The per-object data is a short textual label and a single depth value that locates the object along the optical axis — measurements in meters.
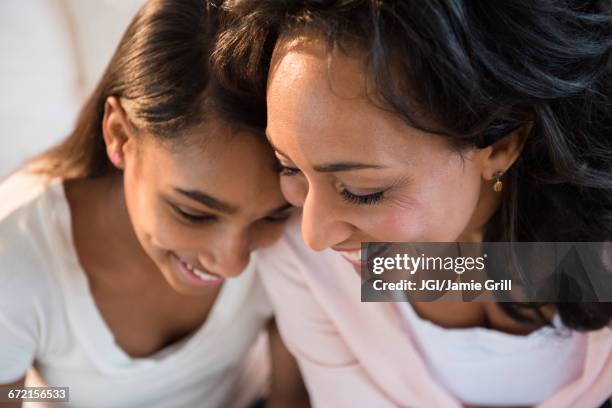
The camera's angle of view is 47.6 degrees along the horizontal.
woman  0.59
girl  0.75
